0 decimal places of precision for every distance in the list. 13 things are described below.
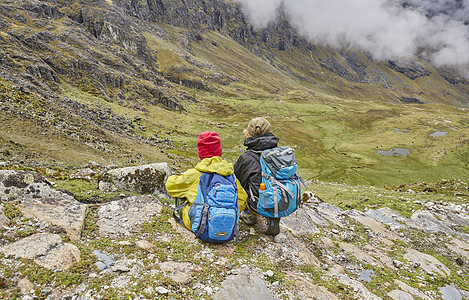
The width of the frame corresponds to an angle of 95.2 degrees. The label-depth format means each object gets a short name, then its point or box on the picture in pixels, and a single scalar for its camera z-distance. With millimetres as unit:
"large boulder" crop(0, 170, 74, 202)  7508
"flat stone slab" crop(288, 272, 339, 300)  5660
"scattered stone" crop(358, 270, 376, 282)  7895
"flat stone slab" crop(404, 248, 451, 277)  9209
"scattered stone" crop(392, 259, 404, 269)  9203
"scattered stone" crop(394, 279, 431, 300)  7266
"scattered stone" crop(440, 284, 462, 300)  7758
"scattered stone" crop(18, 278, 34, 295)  3927
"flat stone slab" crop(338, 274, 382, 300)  6360
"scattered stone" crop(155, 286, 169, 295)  4742
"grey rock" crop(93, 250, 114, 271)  5280
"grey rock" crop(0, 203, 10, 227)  5472
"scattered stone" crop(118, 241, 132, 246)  6501
